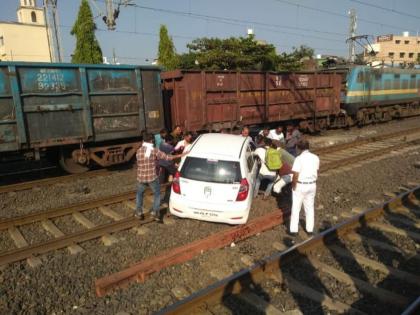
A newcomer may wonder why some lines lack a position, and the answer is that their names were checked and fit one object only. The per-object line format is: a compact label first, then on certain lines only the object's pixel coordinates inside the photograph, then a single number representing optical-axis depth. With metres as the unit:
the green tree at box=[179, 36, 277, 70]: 30.94
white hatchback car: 6.35
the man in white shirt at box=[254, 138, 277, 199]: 8.20
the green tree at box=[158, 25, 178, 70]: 37.97
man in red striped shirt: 6.67
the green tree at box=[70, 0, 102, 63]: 28.20
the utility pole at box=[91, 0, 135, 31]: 18.72
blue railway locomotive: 18.89
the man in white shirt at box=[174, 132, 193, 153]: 8.89
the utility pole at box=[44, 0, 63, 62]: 21.45
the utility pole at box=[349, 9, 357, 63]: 34.82
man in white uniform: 6.09
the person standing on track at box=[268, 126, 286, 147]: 10.24
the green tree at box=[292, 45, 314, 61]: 59.36
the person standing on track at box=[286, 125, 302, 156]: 10.02
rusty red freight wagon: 12.20
